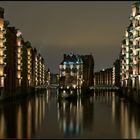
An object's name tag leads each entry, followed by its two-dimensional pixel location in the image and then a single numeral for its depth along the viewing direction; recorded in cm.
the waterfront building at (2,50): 11438
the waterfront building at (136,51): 9988
